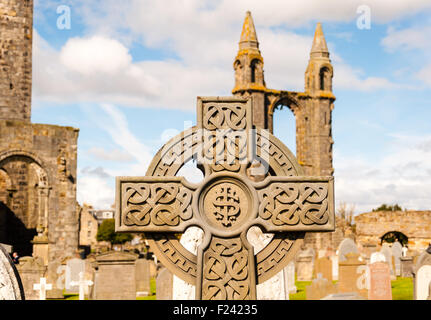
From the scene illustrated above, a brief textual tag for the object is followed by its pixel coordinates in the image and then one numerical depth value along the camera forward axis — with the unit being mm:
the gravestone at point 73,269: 16141
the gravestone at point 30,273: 13953
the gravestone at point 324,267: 19359
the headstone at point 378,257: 12641
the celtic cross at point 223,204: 4312
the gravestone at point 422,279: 9945
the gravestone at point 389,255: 19797
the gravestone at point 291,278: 13812
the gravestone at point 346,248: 18594
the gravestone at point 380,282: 11084
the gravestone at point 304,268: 20766
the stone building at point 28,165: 20141
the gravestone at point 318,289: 11727
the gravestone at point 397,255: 21016
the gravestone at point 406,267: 19922
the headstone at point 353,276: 12641
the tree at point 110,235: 56800
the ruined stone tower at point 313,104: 34500
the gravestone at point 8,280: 5000
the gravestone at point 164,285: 11109
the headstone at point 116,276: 11977
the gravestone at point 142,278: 15836
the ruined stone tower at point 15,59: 25062
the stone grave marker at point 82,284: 13508
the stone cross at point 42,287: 12038
